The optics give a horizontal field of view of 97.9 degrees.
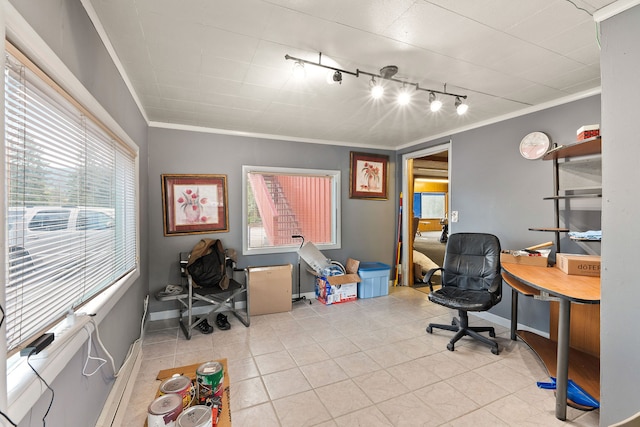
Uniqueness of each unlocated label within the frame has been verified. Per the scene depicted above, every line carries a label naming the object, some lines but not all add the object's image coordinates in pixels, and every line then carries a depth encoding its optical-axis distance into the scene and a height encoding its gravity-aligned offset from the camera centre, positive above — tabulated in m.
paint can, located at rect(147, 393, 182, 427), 1.30 -0.96
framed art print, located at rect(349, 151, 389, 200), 4.53 +0.56
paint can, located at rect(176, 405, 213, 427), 1.27 -0.97
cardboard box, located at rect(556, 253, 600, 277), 2.09 -0.43
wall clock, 2.84 +0.67
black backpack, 3.20 -0.65
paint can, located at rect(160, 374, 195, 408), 1.50 -0.97
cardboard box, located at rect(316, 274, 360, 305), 3.95 -1.14
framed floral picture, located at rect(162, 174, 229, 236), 3.42 +0.08
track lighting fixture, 2.02 +1.06
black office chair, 2.62 -0.74
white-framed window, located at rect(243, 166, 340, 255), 3.91 +0.02
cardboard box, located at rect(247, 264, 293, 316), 3.51 -1.02
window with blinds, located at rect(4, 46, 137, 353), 0.89 +0.03
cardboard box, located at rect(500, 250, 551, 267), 2.44 -0.45
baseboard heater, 1.64 -1.23
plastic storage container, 4.18 -1.09
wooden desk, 1.73 -0.63
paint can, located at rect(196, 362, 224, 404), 1.61 -1.01
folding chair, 2.96 -0.96
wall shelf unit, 2.43 +0.32
